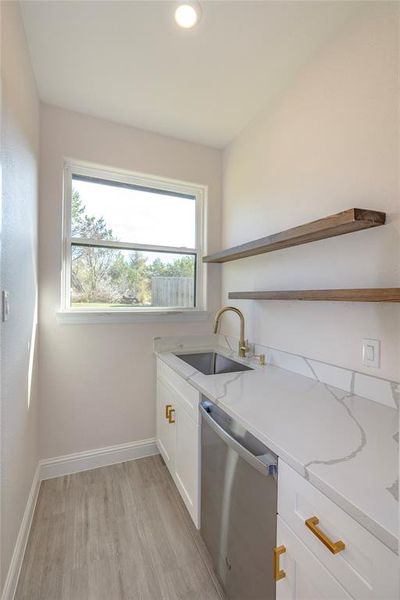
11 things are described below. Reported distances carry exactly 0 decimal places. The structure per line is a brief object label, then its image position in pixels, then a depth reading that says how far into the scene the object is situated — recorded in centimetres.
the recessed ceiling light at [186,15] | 123
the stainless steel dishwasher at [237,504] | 86
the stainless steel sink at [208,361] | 206
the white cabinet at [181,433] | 139
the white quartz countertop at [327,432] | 59
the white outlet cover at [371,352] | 114
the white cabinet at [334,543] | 53
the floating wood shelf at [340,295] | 97
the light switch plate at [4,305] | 102
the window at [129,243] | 201
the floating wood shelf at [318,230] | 105
